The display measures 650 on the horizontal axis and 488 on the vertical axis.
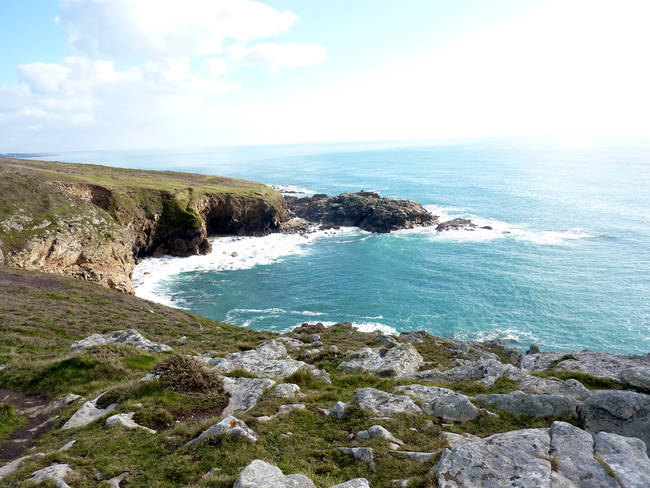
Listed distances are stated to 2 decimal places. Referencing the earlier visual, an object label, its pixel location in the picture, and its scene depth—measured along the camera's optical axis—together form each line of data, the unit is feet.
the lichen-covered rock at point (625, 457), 28.43
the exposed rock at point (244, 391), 47.52
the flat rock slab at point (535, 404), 43.91
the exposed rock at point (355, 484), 27.91
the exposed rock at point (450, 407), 44.37
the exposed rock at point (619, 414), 38.91
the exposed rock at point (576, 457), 28.35
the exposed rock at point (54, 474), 28.94
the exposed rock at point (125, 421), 40.83
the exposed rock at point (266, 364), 64.34
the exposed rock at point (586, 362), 73.64
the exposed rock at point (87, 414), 43.04
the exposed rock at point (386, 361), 72.38
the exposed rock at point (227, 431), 35.88
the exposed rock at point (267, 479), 27.35
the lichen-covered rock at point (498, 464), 27.81
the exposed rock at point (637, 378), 52.44
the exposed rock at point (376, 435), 37.65
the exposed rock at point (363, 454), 33.19
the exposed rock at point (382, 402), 45.65
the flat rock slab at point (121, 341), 71.97
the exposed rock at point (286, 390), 51.25
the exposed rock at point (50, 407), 47.88
